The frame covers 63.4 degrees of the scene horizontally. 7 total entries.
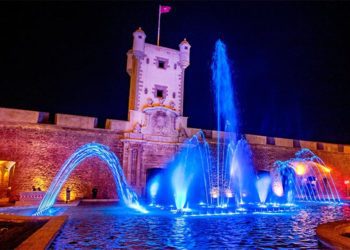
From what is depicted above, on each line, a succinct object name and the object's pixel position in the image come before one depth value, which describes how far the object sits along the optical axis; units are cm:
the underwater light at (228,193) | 2350
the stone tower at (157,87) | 2189
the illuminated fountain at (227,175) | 2247
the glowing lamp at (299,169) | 2764
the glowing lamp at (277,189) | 2639
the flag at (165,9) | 2248
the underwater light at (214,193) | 2292
